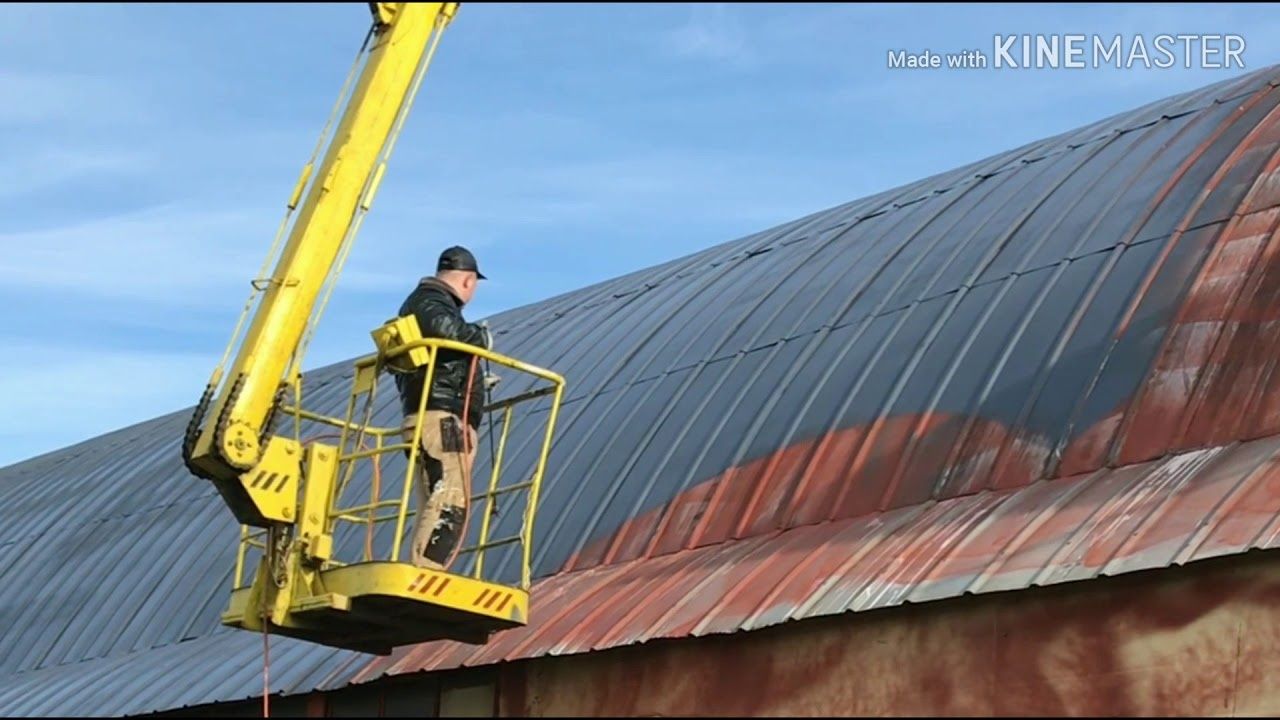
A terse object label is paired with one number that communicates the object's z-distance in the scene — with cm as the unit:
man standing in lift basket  1252
